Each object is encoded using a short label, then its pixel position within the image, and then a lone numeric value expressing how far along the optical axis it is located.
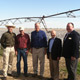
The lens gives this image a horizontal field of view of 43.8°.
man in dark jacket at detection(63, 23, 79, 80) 2.78
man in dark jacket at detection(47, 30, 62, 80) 3.12
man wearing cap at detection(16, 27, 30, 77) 3.43
